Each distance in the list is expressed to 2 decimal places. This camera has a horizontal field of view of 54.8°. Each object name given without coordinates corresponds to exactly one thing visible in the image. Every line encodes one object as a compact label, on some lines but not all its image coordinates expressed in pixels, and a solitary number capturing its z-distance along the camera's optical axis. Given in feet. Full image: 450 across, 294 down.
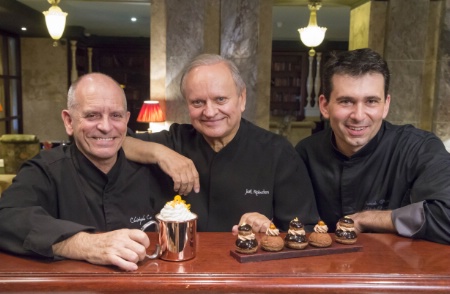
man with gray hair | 5.63
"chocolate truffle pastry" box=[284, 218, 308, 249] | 3.78
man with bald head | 4.88
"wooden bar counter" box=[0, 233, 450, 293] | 3.24
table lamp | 14.71
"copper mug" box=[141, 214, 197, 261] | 3.59
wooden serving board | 3.62
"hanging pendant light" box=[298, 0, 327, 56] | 18.22
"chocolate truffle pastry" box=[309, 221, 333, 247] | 3.86
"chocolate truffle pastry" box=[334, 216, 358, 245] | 3.96
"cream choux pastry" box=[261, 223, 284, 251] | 3.74
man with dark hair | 5.40
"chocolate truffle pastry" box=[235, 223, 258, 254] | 3.65
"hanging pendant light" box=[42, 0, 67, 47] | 16.20
